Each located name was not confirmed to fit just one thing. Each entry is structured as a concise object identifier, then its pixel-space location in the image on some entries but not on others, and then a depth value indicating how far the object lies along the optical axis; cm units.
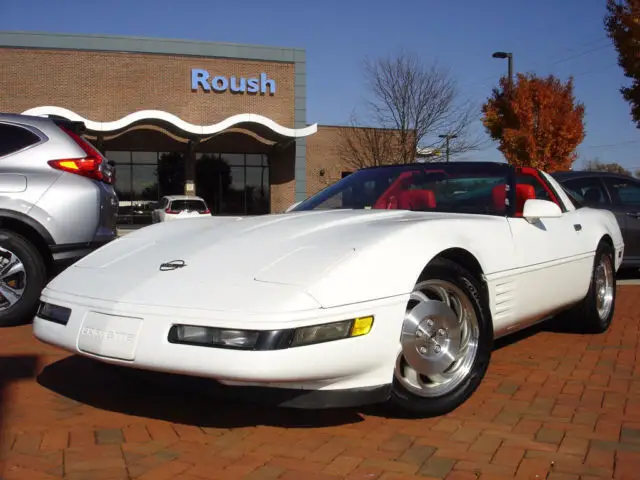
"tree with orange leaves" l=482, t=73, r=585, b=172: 2198
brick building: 2625
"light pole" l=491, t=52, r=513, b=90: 2220
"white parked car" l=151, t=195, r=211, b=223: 2285
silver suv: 526
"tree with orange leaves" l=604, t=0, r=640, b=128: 1723
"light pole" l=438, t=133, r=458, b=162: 2560
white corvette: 271
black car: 843
